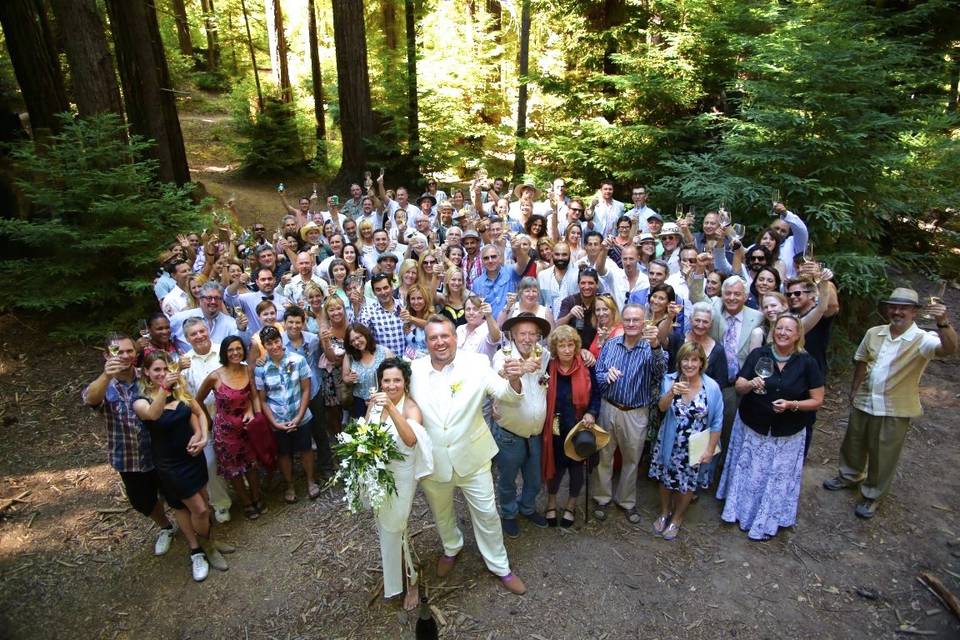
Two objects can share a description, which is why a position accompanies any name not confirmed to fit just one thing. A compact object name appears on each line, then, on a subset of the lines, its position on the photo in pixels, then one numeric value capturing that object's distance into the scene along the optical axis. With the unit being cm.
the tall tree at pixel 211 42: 2753
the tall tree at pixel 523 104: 1488
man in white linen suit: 406
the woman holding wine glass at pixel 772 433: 456
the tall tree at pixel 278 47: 2147
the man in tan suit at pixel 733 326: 519
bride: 384
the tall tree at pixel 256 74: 1928
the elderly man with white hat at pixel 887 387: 478
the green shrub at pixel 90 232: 747
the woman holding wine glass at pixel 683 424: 459
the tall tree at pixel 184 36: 2597
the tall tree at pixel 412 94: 1569
